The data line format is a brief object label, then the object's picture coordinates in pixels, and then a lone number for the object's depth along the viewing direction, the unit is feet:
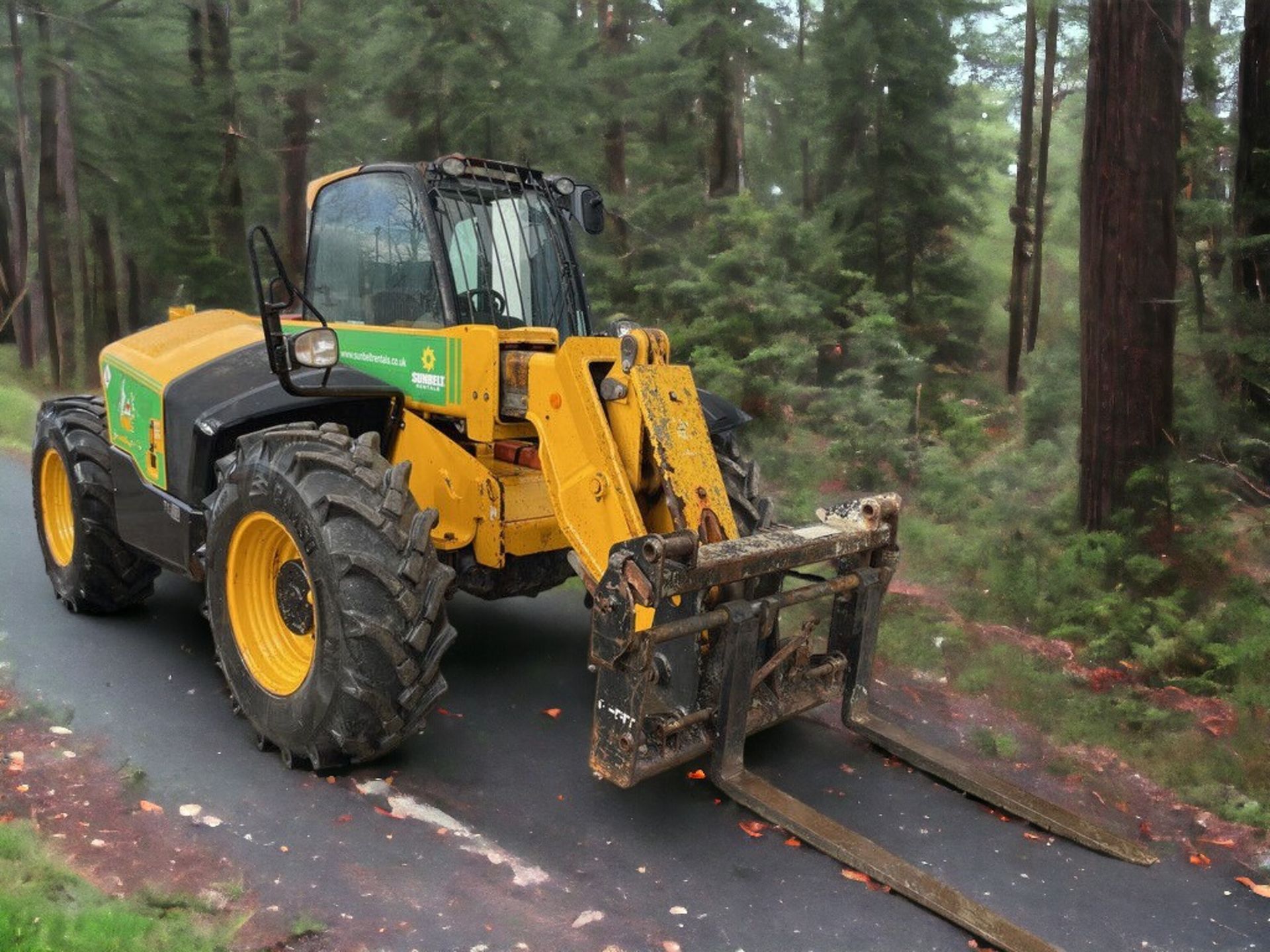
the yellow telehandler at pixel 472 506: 13.97
